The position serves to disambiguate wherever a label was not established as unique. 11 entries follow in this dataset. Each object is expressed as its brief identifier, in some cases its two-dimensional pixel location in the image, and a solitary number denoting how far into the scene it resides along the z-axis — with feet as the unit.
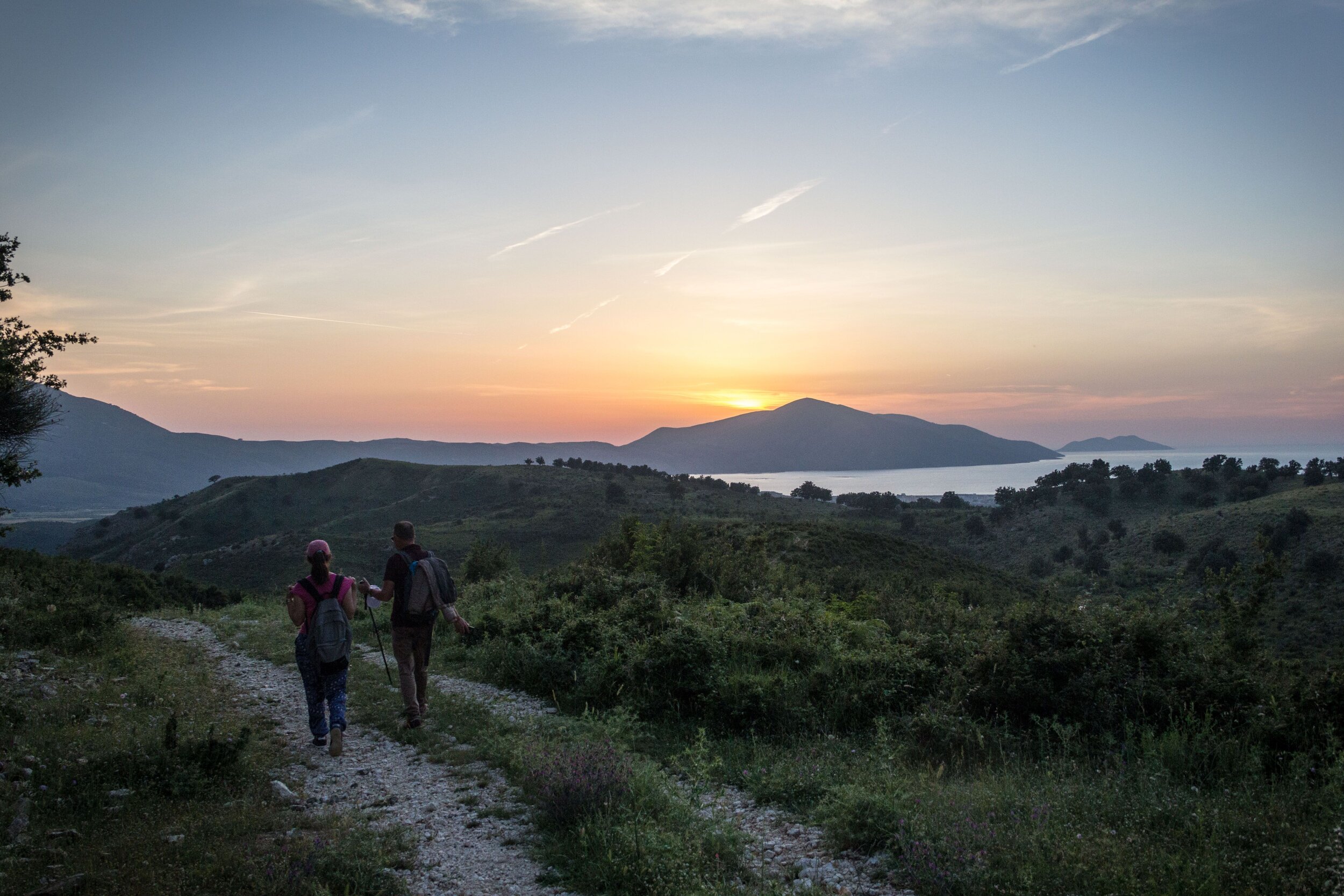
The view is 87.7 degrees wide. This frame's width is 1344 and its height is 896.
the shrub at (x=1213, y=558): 115.63
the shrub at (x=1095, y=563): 139.23
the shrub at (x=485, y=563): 80.48
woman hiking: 24.44
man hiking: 26.50
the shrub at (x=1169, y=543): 135.33
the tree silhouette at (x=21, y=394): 39.86
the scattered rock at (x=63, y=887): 13.14
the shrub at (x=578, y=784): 17.11
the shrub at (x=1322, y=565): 98.78
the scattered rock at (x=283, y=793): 18.93
